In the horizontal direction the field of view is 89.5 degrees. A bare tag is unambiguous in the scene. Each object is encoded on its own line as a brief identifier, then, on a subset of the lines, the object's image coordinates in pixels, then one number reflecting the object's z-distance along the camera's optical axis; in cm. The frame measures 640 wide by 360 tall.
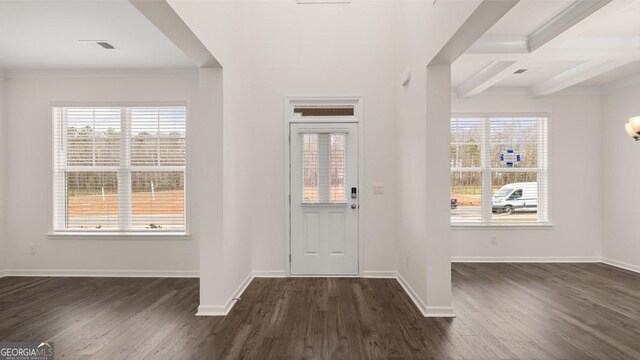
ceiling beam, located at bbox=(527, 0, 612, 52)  267
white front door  446
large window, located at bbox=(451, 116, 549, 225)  537
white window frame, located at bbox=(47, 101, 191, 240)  450
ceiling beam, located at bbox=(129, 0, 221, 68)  207
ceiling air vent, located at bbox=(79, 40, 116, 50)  364
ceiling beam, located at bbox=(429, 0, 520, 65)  200
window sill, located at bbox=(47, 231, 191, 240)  449
